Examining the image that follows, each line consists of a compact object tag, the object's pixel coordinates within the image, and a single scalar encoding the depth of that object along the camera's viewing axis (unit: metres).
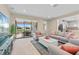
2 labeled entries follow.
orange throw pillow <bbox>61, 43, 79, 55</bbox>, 0.89
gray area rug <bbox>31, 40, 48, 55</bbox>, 1.04
